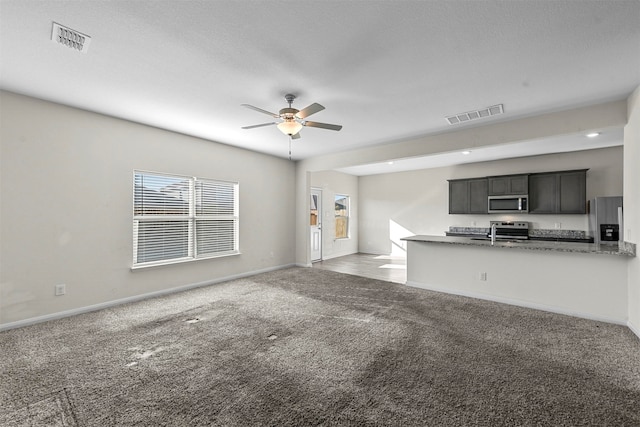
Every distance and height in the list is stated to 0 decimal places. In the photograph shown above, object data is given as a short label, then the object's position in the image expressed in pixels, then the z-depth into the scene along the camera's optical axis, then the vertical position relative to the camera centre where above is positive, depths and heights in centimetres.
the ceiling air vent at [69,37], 208 +140
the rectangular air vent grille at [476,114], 360 +142
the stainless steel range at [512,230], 644 -26
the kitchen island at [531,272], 340 -77
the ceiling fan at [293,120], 294 +108
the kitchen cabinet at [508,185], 620 +79
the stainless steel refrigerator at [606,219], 494 +1
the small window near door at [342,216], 873 +8
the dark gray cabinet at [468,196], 680 +58
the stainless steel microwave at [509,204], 619 +35
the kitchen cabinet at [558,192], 567 +57
